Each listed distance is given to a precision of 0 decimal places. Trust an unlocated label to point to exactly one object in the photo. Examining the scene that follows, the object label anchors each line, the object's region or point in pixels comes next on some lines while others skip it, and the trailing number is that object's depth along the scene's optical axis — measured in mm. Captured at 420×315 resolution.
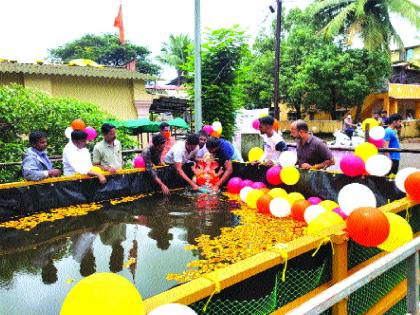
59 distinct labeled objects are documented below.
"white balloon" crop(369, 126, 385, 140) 6727
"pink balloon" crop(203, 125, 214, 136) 8312
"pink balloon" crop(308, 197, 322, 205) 5587
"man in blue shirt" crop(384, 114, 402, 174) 6883
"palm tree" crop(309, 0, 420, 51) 20891
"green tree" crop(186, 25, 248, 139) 9656
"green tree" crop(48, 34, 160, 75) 37844
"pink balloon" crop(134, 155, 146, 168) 7155
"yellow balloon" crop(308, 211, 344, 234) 3793
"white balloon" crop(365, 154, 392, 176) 5090
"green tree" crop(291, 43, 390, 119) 20781
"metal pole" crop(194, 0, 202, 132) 7895
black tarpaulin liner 5301
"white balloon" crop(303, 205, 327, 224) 4645
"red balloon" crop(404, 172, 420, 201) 3627
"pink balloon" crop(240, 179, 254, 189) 6948
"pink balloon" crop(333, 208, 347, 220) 4325
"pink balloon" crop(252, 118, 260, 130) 8398
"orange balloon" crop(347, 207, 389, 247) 2469
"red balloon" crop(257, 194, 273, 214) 5647
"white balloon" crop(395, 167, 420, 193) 4192
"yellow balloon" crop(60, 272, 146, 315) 1523
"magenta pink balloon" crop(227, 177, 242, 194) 7085
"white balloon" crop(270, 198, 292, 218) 5359
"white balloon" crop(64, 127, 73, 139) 6918
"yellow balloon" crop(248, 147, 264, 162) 7464
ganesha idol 7340
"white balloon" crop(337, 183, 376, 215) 3490
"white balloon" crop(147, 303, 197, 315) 1498
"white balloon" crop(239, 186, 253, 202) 6368
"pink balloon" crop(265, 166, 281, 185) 6434
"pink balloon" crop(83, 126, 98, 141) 7305
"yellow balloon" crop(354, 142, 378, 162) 5520
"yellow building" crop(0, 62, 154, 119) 11609
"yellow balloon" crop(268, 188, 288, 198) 5740
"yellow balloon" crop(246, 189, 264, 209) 6059
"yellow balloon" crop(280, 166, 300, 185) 5980
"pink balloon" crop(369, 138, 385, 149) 7121
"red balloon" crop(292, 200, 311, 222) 5219
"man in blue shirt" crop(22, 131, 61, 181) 5379
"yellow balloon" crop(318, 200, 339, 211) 4992
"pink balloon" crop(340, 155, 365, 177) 5395
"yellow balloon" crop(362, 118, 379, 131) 8156
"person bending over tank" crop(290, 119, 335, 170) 5746
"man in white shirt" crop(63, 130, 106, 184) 5996
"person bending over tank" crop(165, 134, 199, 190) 6727
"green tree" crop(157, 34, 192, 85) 32938
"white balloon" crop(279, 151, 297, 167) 6074
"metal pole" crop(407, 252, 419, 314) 2143
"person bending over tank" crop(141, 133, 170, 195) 6741
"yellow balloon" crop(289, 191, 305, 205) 5594
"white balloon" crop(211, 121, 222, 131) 8312
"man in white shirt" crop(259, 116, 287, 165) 6371
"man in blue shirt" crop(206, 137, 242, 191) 7098
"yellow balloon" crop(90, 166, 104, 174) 6176
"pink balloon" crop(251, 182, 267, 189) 6618
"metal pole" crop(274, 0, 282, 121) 12541
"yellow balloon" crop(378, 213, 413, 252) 2708
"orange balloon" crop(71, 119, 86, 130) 7047
